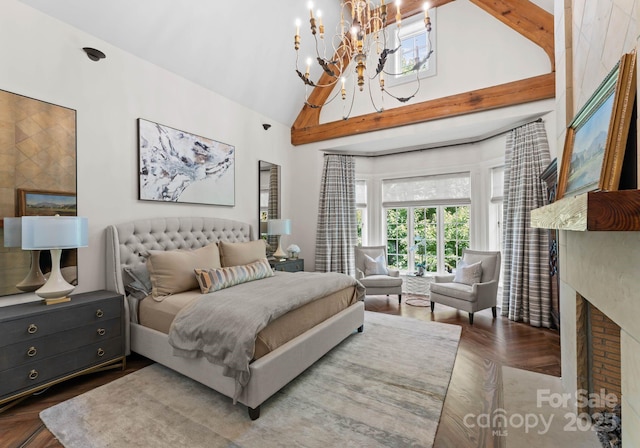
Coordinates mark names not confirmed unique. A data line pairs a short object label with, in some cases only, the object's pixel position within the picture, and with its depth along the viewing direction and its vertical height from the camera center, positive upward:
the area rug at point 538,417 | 1.59 -1.24
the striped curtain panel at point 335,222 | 5.14 +0.00
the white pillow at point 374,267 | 4.82 -0.76
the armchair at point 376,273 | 4.48 -0.84
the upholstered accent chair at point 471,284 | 3.68 -0.86
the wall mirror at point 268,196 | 4.78 +0.44
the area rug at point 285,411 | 1.73 -1.30
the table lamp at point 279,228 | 4.61 -0.10
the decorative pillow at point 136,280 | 2.82 -0.58
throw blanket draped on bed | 1.87 -0.70
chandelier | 4.66 +2.63
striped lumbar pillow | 2.69 -0.55
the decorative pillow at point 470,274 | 3.98 -0.73
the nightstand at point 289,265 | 4.28 -0.67
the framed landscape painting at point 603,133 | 1.05 +0.40
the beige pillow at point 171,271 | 2.68 -0.48
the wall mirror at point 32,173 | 2.26 +0.41
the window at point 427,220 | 5.03 +0.03
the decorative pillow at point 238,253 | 3.45 -0.39
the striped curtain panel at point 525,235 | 3.61 -0.17
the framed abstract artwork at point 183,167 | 3.22 +0.69
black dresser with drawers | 1.95 -0.90
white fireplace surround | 0.96 -0.28
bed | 1.96 -0.95
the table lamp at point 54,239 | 2.06 -0.13
